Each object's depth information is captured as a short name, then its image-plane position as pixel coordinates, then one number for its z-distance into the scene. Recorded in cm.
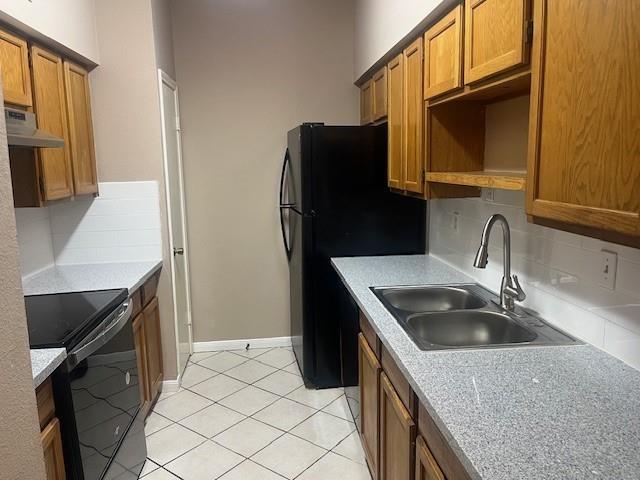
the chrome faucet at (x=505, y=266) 177
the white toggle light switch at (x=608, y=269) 140
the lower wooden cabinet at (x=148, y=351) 265
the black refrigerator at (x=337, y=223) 293
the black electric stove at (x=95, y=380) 171
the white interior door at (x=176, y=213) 311
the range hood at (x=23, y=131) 165
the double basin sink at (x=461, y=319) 166
